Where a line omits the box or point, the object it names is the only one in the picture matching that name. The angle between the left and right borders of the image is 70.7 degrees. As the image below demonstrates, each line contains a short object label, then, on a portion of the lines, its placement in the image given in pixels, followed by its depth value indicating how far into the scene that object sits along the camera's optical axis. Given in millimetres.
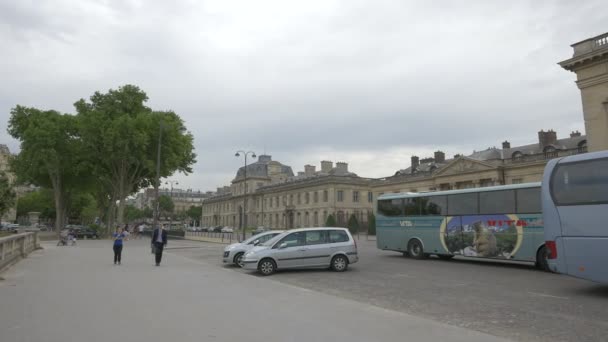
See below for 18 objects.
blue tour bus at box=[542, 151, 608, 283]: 9820
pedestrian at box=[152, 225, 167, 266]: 17469
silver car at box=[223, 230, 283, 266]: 18578
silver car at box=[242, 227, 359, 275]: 15086
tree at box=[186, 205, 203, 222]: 144750
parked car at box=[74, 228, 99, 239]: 47062
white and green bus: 16438
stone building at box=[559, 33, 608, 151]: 26412
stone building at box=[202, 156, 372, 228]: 76188
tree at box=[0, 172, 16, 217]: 30759
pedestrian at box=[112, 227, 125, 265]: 17438
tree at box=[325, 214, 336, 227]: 56662
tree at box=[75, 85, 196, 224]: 39219
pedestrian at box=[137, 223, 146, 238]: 55438
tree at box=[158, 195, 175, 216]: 115688
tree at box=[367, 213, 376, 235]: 52500
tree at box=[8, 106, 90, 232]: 41312
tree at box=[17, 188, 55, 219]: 89606
